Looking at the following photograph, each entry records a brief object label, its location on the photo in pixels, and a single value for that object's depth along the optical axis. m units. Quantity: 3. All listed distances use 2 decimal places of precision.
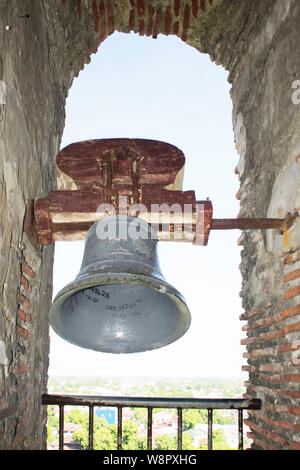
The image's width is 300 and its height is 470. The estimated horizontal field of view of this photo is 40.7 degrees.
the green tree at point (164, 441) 18.19
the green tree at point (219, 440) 19.11
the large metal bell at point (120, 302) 1.88
